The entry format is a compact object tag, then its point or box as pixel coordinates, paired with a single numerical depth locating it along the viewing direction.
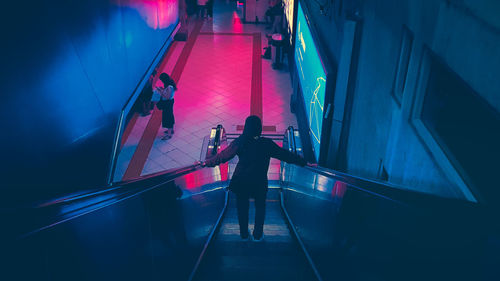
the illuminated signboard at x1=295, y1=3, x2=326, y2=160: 5.40
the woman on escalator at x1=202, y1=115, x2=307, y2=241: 3.64
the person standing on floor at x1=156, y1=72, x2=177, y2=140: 7.85
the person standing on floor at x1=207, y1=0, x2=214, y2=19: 17.59
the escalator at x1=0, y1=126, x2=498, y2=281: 1.69
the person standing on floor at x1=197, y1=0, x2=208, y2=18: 17.53
